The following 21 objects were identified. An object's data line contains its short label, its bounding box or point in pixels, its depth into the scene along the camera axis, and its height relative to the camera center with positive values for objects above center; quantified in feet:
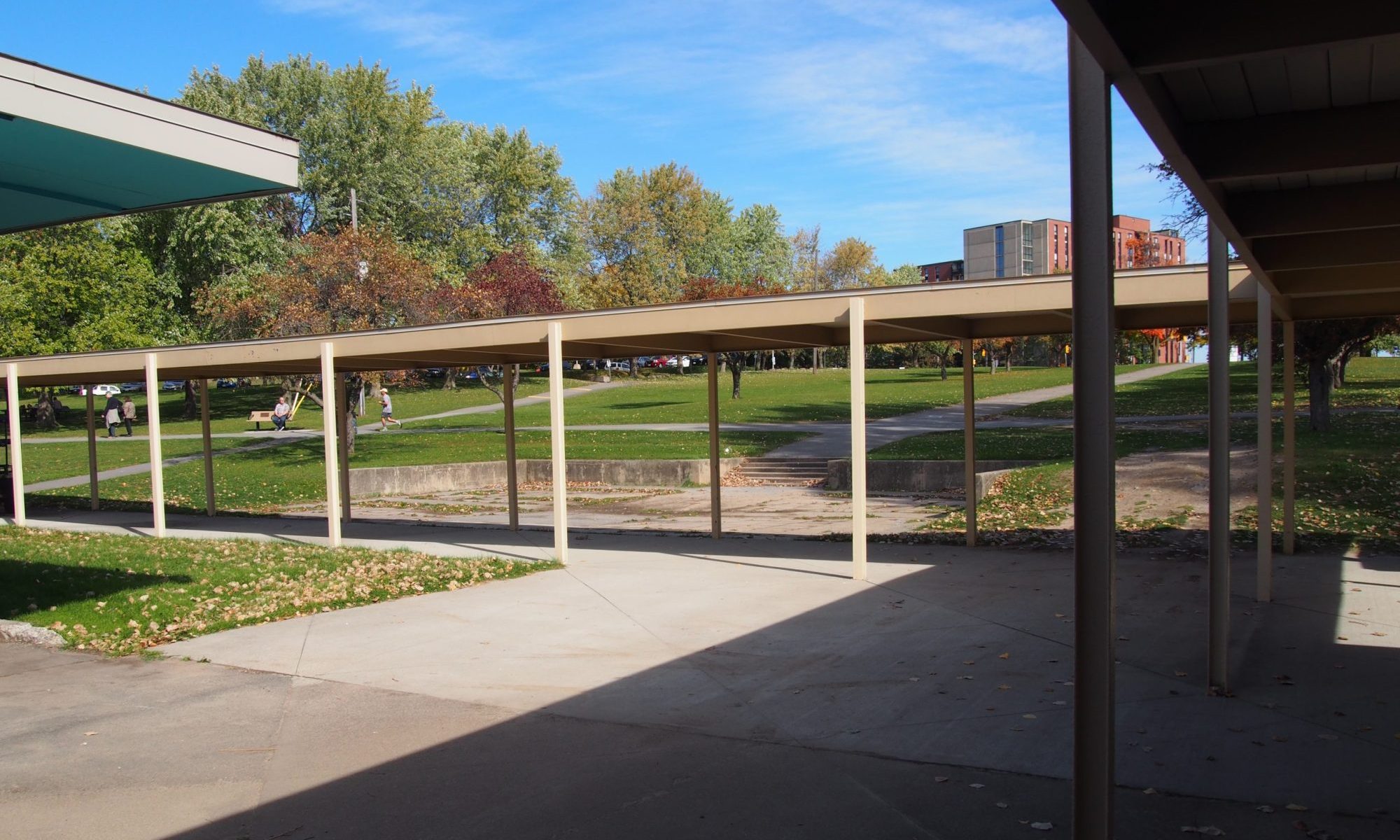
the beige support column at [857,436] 35.12 -1.65
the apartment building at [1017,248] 443.73 +60.43
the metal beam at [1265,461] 27.22 -2.28
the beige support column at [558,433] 41.47 -1.55
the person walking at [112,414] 121.39 -1.25
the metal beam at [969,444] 43.11 -2.41
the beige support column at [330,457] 46.83 -2.60
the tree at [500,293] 96.43 +12.44
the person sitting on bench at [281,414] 117.39 -1.60
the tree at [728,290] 165.37 +17.04
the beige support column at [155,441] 51.85 -1.92
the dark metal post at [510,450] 52.90 -2.75
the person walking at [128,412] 124.98 -1.05
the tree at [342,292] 87.86 +9.04
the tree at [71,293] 121.19 +13.22
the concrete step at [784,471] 84.58 -6.65
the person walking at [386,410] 123.44 -1.44
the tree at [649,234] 213.46 +35.58
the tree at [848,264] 262.47 +31.28
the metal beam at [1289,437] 37.73 -2.13
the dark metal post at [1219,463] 20.58 -1.64
